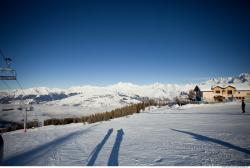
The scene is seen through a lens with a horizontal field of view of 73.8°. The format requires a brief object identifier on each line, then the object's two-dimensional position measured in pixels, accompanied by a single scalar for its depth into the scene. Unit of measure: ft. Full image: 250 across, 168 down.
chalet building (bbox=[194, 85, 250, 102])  182.39
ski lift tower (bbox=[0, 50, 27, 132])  24.55
